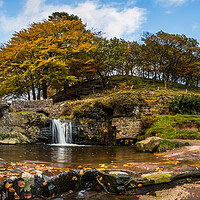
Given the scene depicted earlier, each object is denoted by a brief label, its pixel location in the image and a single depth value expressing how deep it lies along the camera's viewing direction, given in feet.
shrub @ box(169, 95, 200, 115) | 42.04
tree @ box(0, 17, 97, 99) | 70.03
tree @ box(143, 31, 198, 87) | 109.60
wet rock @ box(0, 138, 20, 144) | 36.77
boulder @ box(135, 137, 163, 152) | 24.69
